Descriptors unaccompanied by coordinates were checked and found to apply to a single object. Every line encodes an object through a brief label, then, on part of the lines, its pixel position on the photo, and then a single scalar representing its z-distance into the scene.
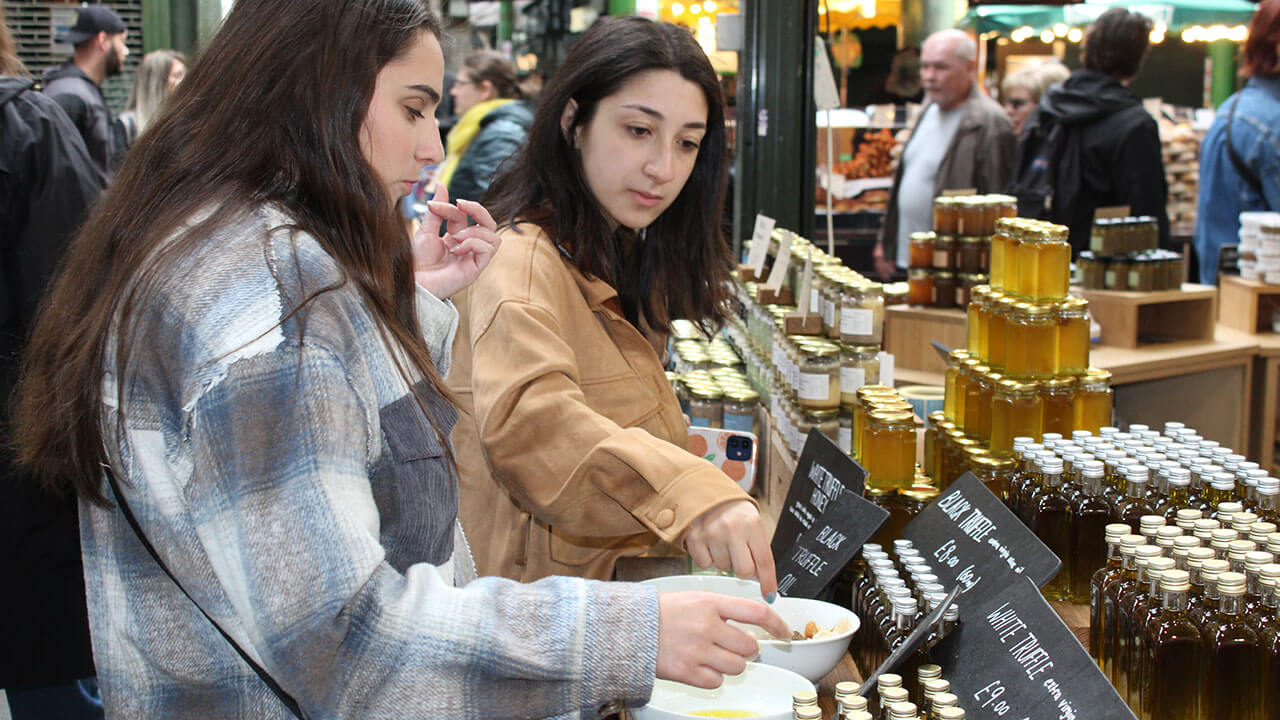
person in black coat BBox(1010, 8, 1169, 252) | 5.32
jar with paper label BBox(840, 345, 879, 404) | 2.72
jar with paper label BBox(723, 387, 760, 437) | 2.92
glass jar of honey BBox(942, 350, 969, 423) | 2.67
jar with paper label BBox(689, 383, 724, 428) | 2.97
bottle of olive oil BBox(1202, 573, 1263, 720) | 1.45
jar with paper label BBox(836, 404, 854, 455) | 2.72
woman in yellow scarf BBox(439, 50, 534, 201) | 6.31
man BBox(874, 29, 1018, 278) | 6.11
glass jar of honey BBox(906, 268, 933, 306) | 4.23
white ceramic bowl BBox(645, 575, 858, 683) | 1.66
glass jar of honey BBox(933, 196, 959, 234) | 4.05
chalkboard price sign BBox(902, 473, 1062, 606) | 1.64
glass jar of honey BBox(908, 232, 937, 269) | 4.18
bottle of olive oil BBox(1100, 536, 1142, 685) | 1.62
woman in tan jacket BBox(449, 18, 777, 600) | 1.86
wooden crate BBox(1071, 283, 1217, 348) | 4.20
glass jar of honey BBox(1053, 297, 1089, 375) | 2.51
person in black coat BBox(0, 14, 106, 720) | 2.26
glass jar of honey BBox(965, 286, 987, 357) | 2.72
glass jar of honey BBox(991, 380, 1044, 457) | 2.41
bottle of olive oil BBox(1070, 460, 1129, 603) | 1.99
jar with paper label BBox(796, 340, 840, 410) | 2.68
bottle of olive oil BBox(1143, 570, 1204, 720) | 1.49
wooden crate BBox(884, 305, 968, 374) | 4.11
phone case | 2.71
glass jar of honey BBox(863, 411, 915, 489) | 2.29
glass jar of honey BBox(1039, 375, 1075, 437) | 2.46
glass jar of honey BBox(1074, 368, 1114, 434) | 2.50
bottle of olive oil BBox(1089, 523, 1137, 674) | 1.67
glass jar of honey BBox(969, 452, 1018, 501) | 2.31
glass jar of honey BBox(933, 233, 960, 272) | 4.09
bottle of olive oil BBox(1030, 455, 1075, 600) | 2.02
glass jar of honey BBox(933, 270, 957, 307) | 4.17
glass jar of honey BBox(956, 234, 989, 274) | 4.04
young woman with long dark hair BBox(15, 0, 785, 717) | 1.05
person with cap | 5.27
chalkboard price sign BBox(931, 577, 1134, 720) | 1.34
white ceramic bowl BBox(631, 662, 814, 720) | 1.58
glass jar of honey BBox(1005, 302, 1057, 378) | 2.49
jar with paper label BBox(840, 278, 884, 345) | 2.74
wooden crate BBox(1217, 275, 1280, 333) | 4.55
